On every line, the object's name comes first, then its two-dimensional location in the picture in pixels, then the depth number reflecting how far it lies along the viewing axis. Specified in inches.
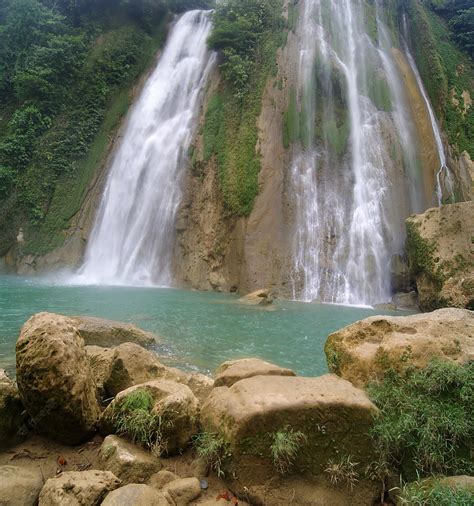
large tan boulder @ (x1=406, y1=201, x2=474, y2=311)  517.3
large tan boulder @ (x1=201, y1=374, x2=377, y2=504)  125.3
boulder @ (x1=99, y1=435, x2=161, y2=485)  125.9
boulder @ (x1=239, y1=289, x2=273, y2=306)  566.9
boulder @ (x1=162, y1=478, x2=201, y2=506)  118.0
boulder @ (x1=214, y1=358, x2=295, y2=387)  166.7
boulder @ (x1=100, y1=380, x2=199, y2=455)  140.8
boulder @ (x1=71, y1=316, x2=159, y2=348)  305.6
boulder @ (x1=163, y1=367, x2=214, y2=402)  190.1
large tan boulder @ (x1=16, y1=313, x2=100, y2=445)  135.4
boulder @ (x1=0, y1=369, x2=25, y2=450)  137.8
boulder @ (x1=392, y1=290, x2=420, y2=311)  607.4
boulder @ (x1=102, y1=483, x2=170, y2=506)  107.2
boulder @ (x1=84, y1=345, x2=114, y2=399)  178.7
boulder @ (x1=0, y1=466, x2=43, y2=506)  109.0
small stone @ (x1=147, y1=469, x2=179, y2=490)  123.9
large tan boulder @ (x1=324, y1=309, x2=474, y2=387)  158.4
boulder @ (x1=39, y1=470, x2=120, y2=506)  108.3
